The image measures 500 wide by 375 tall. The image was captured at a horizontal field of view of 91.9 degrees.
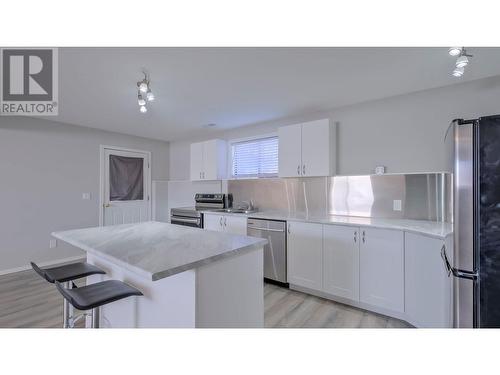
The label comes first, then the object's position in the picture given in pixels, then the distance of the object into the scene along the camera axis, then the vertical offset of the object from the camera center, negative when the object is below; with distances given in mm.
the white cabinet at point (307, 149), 3197 +524
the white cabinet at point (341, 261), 2559 -810
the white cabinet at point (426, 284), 1909 -827
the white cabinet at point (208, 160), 4465 +511
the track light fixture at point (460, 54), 1816 +1019
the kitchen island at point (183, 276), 1315 -556
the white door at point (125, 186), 4719 +17
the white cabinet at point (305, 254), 2812 -815
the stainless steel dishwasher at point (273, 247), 3107 -785
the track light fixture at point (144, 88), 2137 +890
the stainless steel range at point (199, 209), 4125 -401
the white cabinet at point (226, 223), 3498 -554
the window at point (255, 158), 4088 +520
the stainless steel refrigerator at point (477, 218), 1357 -181
